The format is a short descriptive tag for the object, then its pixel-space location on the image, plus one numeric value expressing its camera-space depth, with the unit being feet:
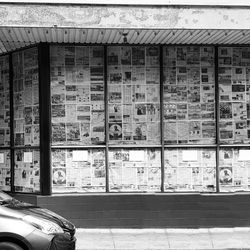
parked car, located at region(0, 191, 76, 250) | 25.71
